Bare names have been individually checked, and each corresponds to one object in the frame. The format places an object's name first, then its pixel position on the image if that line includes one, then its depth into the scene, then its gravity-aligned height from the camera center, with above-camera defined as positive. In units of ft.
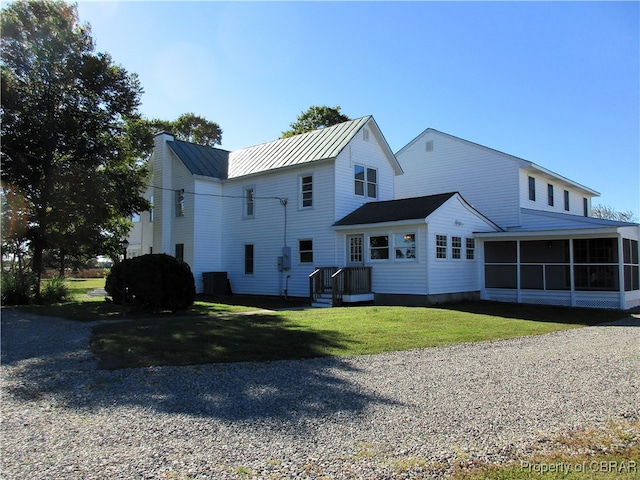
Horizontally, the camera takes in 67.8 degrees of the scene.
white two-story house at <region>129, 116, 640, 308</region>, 57.36 +5.85
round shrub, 44.11 -1.72
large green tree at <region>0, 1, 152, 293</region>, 60.54 +18.60
